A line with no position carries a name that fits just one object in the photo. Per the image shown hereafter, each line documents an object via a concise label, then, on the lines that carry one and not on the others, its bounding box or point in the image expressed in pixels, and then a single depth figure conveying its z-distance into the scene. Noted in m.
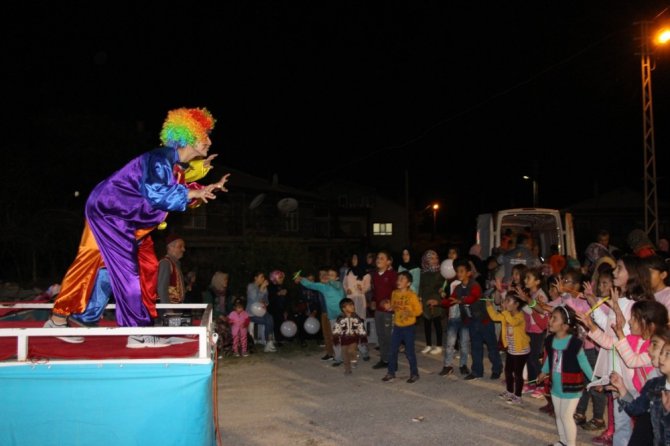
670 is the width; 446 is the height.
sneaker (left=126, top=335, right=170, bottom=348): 4.29
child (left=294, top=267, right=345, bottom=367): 9.72
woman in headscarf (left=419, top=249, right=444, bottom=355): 10.12
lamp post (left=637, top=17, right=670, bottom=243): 13.54
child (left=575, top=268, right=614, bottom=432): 5.39
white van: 12.65
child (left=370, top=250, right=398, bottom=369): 8.96
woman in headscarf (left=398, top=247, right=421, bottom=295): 9.82
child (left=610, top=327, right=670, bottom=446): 3.56
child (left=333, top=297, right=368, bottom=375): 8.56
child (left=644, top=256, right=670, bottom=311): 5.04
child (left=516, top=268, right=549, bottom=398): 6.84
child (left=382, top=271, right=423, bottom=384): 7.98
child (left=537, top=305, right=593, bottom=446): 4.96
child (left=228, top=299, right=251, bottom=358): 9.91
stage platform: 3.20
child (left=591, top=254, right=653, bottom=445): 5.01
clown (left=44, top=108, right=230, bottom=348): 4.26
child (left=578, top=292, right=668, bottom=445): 4.20
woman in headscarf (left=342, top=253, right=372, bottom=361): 10.38
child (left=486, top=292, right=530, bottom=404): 6.64
